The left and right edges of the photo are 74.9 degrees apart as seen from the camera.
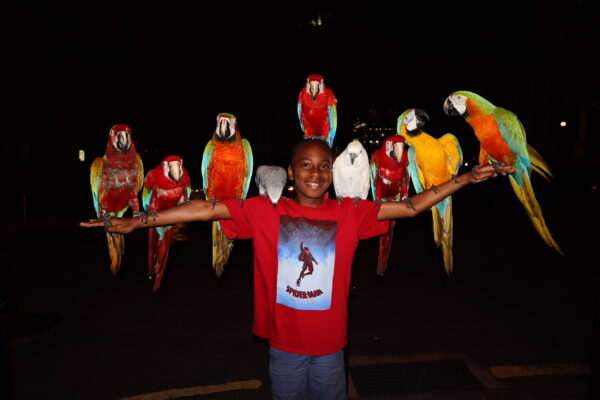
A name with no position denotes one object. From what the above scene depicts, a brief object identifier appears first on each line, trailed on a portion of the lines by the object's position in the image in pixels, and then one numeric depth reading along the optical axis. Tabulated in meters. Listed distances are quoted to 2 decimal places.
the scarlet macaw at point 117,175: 2.37
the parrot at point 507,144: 2.31
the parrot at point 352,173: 2.41
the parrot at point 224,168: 2.41
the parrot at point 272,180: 2.32
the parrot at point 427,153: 2.54
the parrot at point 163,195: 2.39
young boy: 2.35
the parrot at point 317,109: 2.40
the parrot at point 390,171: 2.44
